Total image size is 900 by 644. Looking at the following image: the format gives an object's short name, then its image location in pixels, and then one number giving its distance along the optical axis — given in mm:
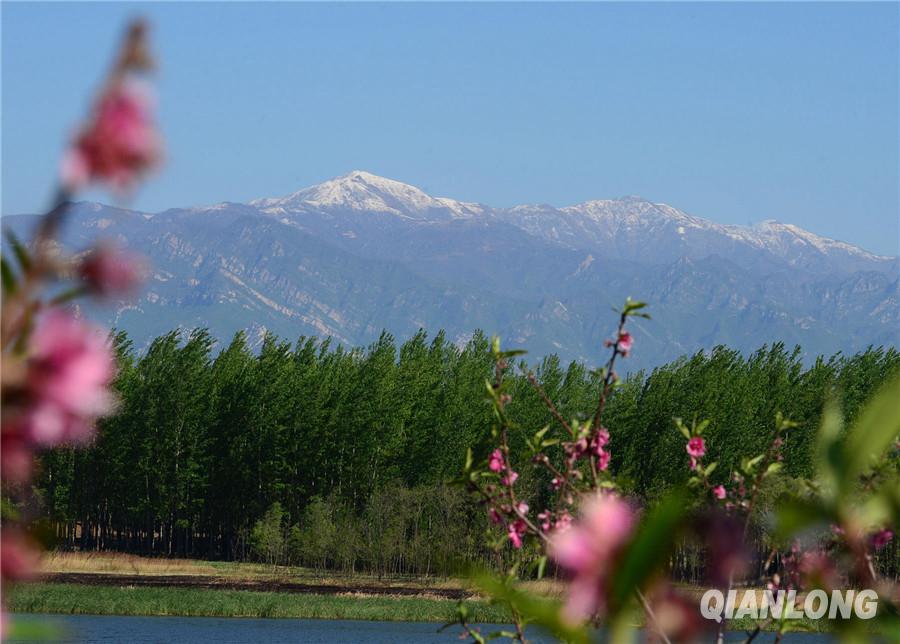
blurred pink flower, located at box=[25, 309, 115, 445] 1181
